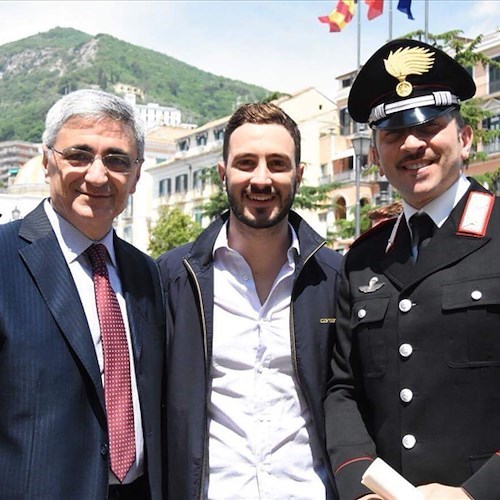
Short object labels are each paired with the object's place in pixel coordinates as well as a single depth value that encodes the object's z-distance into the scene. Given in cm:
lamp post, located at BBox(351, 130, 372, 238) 1493
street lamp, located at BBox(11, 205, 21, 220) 2309
